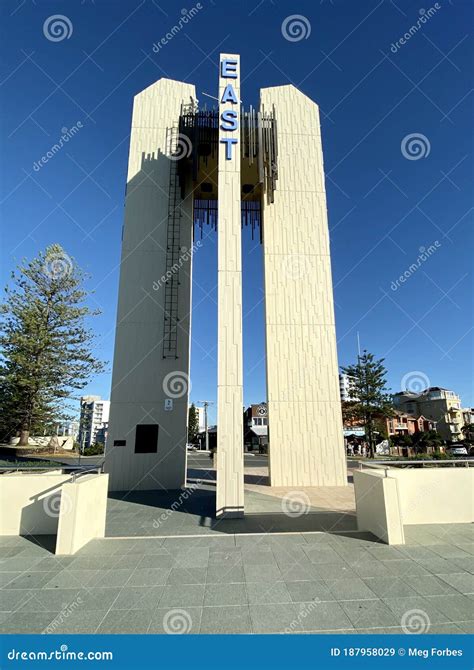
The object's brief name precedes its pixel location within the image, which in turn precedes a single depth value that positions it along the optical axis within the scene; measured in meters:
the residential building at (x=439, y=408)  49.28
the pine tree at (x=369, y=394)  25.94
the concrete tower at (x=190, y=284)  10.37
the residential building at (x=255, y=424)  42.28
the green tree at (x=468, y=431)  40.30
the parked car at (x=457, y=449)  29.83
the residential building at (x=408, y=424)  45.62
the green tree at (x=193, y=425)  52.80
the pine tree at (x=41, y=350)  16.91
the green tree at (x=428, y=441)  27.13
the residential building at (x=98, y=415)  105.37
